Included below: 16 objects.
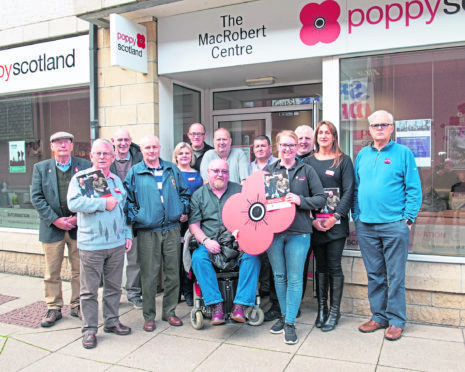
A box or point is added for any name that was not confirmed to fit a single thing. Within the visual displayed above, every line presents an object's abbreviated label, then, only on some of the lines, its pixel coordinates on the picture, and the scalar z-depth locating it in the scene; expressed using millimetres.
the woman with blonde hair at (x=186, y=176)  4859
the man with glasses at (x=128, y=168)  4941
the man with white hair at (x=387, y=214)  3906
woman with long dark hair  4094
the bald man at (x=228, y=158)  4914
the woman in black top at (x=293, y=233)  3896
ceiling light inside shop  5909
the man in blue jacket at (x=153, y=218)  4180
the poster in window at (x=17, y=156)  6949
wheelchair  4062
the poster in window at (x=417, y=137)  4633
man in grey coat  4406
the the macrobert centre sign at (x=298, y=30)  4414
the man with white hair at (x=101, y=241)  3891
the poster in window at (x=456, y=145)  4555
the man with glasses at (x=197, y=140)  5262
